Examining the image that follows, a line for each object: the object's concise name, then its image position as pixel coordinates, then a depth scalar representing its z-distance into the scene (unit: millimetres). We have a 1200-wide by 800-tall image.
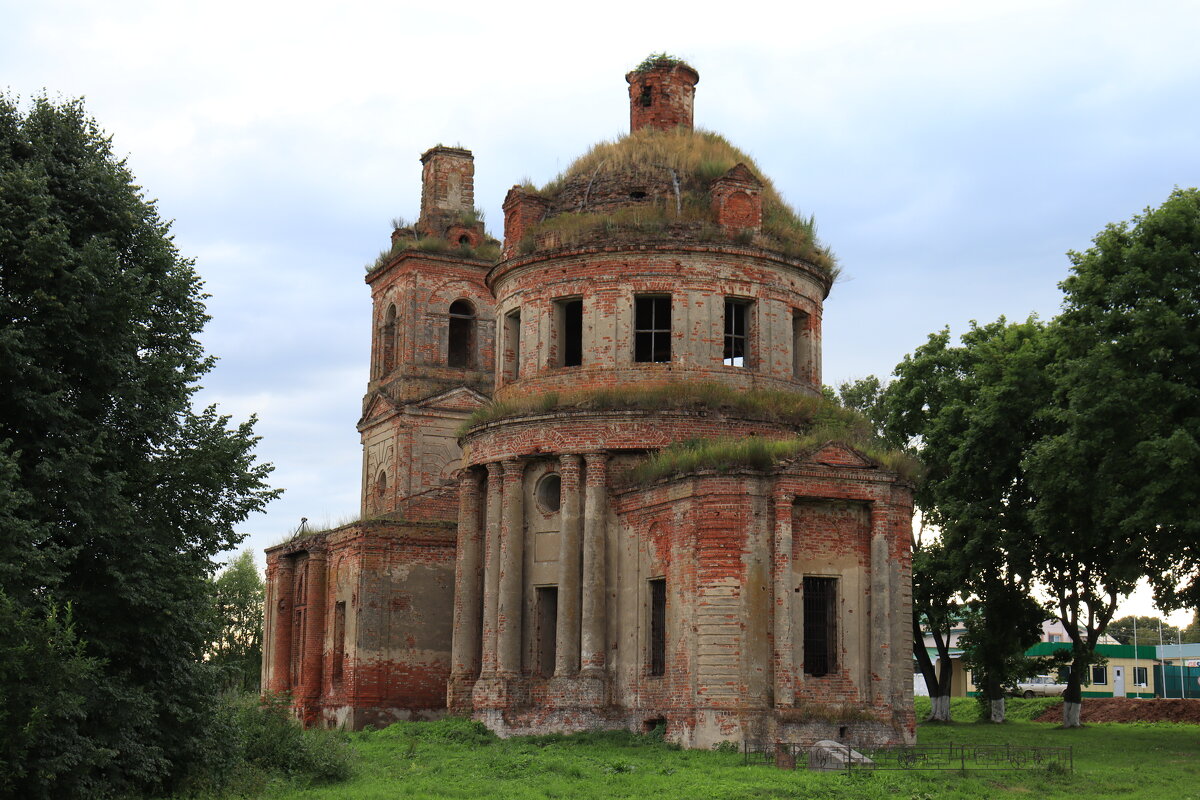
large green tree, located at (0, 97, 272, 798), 17078
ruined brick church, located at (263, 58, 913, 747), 24125
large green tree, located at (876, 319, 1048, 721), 31578
